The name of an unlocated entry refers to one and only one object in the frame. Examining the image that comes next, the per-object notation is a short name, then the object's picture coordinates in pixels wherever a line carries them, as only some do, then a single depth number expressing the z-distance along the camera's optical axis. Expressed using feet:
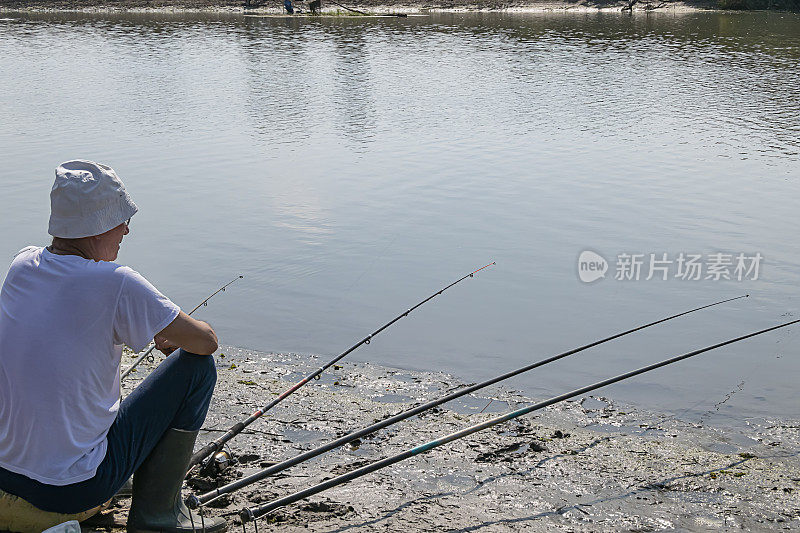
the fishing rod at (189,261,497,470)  10.23
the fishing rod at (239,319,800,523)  8.93
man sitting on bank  7.50
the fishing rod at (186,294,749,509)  9.12
